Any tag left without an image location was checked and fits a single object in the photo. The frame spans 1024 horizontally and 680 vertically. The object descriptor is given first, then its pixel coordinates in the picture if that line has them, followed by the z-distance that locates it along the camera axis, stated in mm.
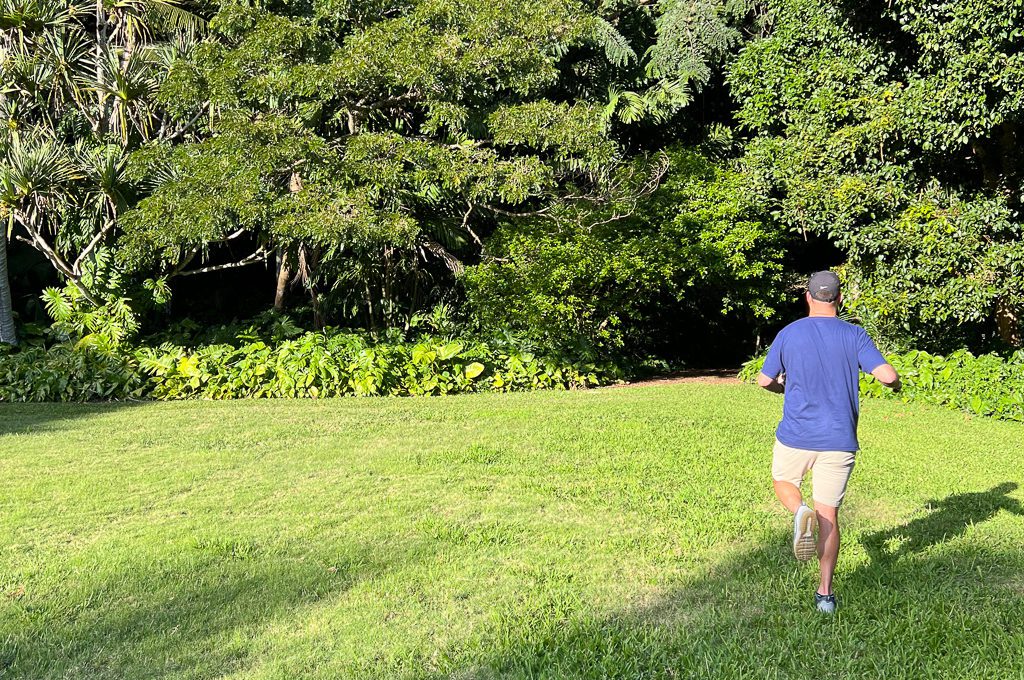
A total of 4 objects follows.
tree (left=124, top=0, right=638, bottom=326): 10398
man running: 3938
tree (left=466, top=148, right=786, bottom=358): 12453
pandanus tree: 11539
